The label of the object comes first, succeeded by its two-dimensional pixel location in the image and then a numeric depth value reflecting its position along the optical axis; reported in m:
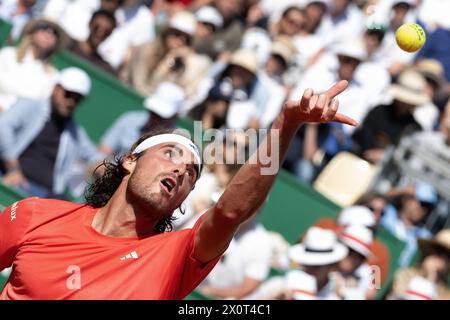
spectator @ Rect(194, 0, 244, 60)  21.00
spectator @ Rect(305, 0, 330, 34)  21.52
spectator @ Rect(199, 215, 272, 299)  15.13
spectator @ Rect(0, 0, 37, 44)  20.30
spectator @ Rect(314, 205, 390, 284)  16.36
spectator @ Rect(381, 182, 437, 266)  17.98
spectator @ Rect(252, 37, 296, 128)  19.34
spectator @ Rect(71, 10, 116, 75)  20.17
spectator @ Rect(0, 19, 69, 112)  17.77
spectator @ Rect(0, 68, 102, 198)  16.44
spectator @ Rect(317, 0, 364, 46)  21.44
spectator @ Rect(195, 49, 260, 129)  18.70
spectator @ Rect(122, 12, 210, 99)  19.91
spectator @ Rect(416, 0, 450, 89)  21.06
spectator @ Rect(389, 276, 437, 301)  15.09
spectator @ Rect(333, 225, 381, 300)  14.91
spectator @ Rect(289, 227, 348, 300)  14.92
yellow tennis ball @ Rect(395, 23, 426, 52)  8.63
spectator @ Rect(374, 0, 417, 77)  20.52
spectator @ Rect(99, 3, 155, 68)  20.72
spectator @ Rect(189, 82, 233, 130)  18.44
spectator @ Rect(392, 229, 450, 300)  15.82
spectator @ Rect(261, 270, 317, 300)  14.65
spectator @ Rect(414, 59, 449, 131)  19.53
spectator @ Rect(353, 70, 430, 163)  18.92
